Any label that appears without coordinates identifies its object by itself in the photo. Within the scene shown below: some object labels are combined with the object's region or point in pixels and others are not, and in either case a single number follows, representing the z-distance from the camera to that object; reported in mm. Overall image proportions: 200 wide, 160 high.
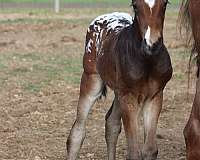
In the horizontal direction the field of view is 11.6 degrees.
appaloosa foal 7284
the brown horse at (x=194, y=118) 4734
